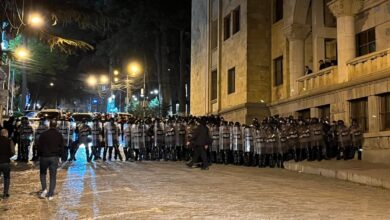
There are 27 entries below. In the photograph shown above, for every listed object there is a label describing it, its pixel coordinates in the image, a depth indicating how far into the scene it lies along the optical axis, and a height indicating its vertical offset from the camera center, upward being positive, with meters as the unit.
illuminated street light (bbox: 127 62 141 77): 51.16 +8.41
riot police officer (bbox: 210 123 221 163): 19.88 +0.36
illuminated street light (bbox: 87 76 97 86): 62.83 +8.54
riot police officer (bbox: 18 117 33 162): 18.78 +0.32
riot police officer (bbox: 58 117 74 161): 19.28 +0.57
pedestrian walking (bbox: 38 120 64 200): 10.59 -0.21
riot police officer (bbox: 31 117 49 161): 18.90 +0.64
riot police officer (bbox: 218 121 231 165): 19.66 +0.24
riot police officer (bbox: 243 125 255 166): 19.25 +0.14
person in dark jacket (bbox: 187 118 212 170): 17.11 +0.17
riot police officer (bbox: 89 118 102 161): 19.52 +0.38
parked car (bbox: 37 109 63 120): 33.38 +2.30
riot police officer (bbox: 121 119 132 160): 20.45 +0.32
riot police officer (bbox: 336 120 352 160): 18.19 +0.35
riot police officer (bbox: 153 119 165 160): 20.69 +0.33
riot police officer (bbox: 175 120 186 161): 20.61 +0.46
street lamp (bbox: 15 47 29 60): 30.16 +6.08
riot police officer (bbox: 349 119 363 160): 18.52 +0.36
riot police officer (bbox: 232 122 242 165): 19.45 +0.16
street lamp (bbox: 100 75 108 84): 61.09 +8.43
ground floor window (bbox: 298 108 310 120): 24.98 +1.72
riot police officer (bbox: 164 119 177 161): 20.60 +0.29
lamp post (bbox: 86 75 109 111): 61.94 +8.36
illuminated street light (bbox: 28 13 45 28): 16.50 +4.33
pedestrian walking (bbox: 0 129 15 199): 10.60 -0.26
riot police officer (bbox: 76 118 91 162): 19.12 +0.45
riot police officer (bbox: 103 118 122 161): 19.88 +0.43
